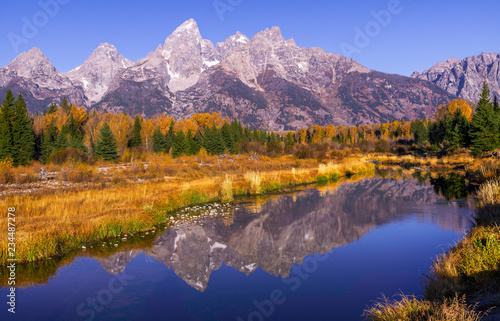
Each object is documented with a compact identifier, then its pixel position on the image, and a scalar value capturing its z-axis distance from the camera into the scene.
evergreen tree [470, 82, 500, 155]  54.16
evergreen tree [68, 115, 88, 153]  69.41
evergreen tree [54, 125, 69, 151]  69.86
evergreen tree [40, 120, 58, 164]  67.00
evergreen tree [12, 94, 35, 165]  54.19
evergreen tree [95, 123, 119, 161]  58.34
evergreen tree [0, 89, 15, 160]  51.94
